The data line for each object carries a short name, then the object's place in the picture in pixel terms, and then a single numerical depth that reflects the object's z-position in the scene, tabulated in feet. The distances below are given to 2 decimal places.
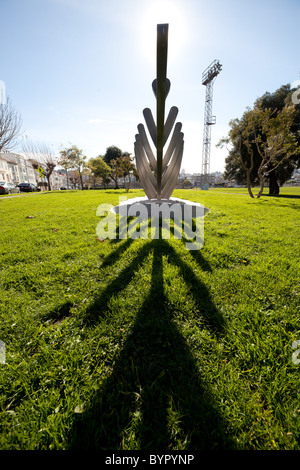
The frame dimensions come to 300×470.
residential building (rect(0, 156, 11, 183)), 154.10
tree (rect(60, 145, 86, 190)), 115.03
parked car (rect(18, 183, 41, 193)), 91.73
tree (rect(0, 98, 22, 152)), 52.37
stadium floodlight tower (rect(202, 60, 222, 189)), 129.39
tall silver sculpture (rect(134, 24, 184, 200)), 24.86
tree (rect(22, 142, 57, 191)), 119.44
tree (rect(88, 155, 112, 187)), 122.52
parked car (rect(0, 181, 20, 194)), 70.79
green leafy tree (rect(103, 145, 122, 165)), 162.09
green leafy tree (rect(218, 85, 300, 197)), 41.06
